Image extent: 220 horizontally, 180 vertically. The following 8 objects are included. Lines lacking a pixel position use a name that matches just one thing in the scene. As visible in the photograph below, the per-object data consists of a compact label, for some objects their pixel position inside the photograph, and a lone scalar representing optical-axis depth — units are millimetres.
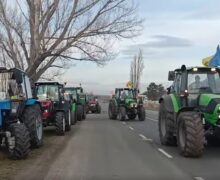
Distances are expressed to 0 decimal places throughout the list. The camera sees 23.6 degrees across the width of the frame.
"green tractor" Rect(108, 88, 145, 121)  34594
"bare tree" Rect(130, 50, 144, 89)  83688
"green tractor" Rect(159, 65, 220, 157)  13961
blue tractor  13656
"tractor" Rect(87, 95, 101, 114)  53812
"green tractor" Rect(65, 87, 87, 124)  34053
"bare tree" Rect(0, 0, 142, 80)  34125
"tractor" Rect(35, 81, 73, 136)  22188
